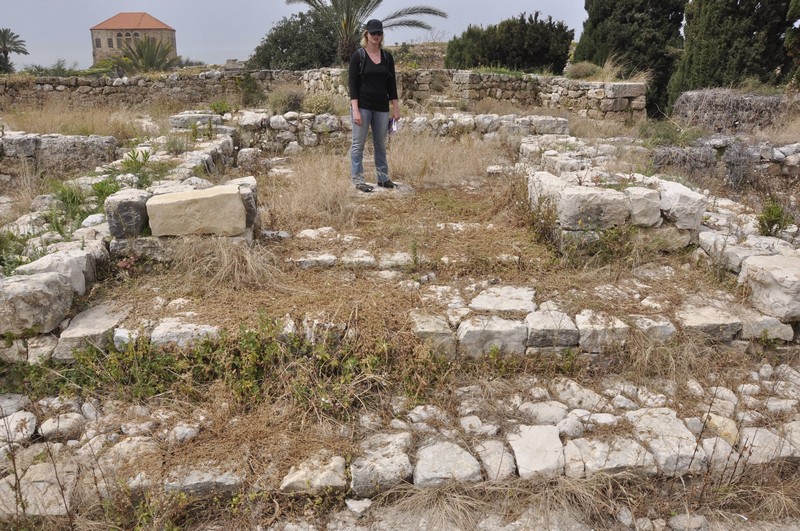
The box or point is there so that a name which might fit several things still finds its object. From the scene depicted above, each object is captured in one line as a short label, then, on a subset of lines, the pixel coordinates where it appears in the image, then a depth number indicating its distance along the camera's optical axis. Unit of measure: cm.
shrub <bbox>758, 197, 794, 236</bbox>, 474
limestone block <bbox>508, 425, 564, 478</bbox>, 275
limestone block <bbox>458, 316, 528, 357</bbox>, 344
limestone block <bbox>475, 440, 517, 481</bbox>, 273
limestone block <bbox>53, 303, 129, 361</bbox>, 325
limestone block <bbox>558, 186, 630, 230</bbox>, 443
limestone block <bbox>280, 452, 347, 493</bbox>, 265
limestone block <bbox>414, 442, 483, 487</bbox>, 269
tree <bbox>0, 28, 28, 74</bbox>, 3173
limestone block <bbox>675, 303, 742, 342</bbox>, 361
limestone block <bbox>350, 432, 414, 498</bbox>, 268
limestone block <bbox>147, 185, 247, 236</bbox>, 400
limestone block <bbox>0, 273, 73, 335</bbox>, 317
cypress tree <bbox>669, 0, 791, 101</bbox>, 1283
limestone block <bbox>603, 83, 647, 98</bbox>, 1245
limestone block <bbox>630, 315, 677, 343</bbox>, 355
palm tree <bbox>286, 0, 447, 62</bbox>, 1555
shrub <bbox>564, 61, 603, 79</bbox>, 1448
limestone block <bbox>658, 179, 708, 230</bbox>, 448
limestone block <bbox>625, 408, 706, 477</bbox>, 280
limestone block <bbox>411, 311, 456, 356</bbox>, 340
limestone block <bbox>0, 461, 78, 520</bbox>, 249
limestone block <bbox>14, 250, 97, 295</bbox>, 353
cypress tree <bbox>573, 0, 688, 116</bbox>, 1667
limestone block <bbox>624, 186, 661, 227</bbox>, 450
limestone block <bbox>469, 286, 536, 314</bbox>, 369
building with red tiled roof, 5741
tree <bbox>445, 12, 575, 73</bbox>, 1756
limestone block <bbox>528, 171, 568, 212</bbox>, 475
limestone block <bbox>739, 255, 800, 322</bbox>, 358
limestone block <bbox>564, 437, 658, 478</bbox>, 277
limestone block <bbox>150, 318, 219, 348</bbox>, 328
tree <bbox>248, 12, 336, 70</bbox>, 2184
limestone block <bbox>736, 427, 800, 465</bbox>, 284
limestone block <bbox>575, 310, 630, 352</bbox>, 350
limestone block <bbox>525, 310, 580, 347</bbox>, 347
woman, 577
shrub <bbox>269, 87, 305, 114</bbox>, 1045
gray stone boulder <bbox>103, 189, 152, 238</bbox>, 400
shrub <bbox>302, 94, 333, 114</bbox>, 994
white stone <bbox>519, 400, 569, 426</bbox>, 311
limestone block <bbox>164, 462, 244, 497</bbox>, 261
